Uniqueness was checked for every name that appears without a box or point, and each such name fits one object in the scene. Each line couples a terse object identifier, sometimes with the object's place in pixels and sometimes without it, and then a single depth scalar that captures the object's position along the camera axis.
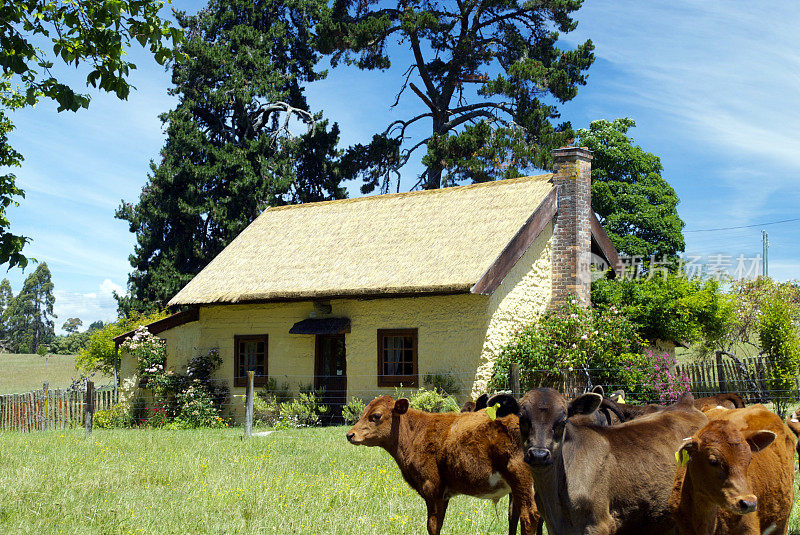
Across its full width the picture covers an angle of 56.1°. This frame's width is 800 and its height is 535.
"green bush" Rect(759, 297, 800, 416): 19.67
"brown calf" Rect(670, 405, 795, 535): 4.70
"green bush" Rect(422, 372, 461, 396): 16.52
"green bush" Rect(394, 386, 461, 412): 15.72
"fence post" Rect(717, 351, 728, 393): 17.32
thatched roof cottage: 16.62
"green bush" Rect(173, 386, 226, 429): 18.92
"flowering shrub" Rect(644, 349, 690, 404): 15.95
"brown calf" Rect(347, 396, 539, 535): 6.95
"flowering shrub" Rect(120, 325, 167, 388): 20.72
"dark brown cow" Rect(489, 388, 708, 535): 5.34
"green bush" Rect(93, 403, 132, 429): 19.90
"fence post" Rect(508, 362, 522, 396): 12.47
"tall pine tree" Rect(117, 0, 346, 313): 30.66
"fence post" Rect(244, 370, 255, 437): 15.14
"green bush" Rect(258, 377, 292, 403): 19.06
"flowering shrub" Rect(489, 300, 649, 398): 16.16
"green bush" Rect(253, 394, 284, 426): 18.44
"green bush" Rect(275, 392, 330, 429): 18.09
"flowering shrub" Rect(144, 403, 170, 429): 19.28
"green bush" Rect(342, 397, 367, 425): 16.89
